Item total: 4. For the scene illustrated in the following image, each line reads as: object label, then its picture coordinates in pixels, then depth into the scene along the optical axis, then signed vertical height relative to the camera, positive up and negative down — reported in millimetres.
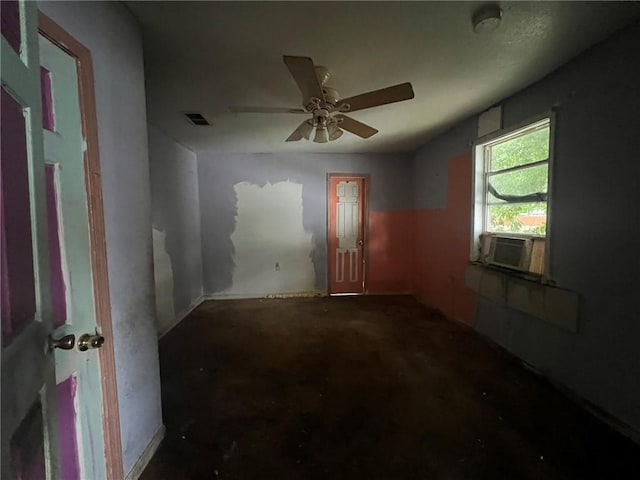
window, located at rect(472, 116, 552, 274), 2441 +211
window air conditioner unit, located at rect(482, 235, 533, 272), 2582 -309
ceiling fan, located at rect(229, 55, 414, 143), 1659 +815
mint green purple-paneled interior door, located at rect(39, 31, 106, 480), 998 -160
